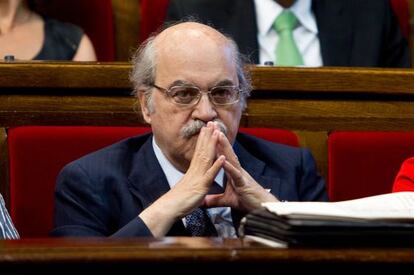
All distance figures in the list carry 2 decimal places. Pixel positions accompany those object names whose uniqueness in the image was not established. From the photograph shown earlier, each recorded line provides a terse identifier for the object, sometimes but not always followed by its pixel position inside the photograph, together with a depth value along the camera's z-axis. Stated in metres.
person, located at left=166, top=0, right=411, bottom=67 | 6.14
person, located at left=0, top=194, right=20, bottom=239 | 5.45
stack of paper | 5.01
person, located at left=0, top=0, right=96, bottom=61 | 6.12
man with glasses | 5.56
